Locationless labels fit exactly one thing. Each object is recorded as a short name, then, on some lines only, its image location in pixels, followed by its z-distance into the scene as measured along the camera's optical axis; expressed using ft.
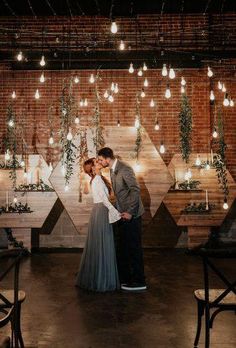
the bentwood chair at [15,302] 8.19
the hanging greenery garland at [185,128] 24.57
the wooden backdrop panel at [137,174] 24.56
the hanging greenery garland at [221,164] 24.12
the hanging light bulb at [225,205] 23.97
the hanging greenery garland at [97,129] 24.84
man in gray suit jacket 15.81
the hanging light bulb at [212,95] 24.48
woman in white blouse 15.49
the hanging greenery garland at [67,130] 24.20
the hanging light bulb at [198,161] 24.31
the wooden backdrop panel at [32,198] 23.85
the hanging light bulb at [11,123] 24.55
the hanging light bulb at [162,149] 24.57
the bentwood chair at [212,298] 8.73
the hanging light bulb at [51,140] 24.66
